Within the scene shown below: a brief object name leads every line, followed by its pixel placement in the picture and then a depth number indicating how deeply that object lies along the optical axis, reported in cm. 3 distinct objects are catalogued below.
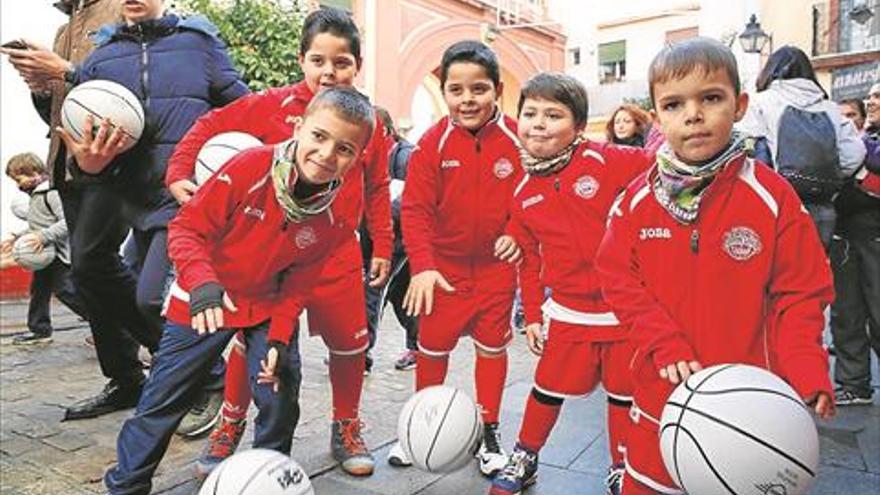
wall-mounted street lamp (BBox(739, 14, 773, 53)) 1260
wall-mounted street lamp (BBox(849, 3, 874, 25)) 1530
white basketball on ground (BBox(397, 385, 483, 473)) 294
